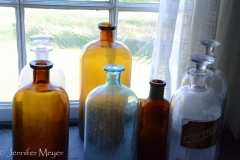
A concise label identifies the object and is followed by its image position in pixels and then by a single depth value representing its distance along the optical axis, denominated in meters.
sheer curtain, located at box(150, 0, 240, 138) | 0.92
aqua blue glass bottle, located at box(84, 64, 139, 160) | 0.81
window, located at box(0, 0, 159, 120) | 1.05
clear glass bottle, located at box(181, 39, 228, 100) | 0.91
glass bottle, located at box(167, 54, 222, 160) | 0.78
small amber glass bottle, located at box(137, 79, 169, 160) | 0.86
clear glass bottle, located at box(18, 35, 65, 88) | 0.90
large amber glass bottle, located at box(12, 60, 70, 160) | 0.79
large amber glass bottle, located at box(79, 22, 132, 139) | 0.92
